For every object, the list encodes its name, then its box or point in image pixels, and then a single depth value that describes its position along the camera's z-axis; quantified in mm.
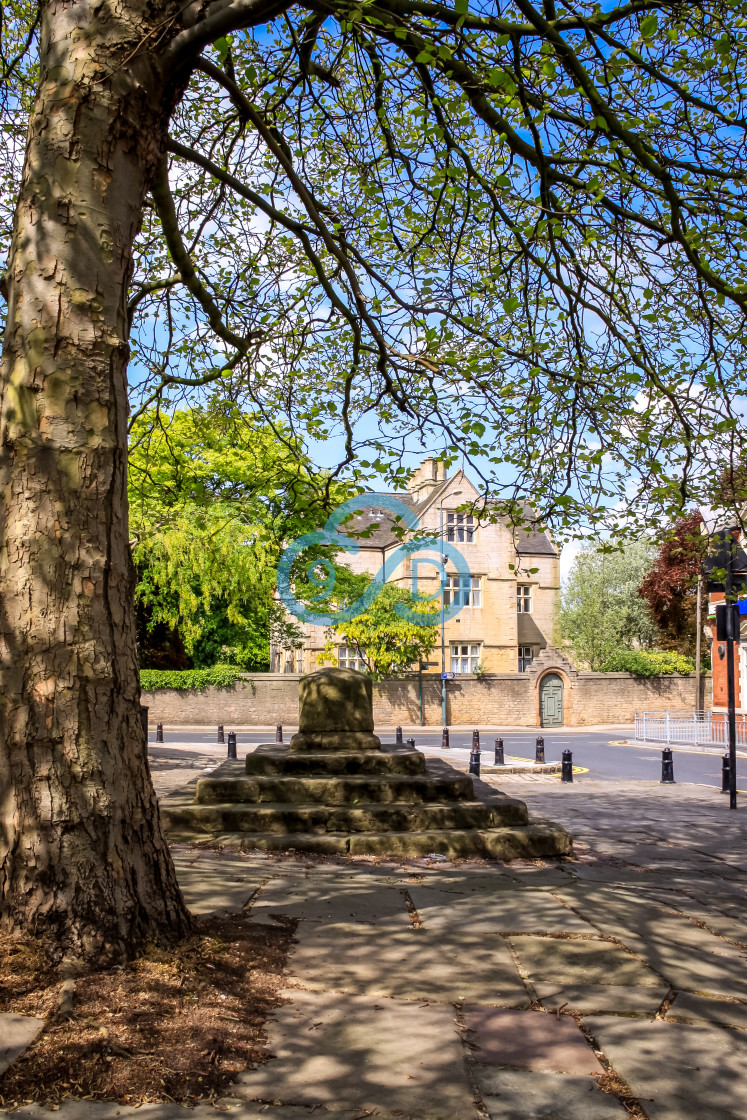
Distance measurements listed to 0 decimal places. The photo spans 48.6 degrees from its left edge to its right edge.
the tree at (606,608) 50781
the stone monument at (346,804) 7797
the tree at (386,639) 37219
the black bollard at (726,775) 14284
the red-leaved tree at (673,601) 42625
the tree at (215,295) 3504
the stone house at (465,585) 43219
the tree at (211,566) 24953
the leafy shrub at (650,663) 41875
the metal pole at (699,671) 38625
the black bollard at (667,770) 16197
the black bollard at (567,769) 16375
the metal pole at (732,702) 12367
